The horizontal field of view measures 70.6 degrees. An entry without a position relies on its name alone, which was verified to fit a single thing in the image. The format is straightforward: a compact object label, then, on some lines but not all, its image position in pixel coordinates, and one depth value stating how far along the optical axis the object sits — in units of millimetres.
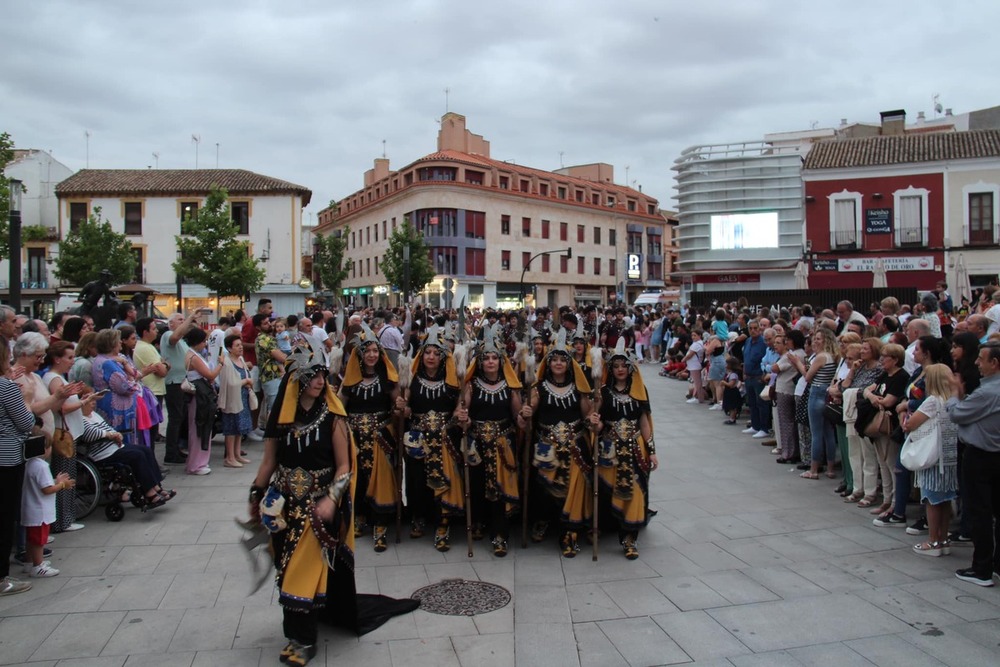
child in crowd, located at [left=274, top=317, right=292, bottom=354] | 11211
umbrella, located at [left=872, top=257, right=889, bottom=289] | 26078
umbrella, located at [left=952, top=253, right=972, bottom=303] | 21661
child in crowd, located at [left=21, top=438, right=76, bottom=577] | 5695
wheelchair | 7090
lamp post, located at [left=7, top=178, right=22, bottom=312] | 10195
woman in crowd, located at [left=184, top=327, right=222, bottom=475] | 9180
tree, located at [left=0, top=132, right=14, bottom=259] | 24594
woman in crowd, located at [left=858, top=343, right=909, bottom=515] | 7004
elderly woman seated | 7051
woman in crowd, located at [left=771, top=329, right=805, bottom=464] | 9664
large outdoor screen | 28750
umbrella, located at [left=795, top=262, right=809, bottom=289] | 30875
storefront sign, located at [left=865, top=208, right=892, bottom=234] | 30328
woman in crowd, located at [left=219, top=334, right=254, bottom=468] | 9531
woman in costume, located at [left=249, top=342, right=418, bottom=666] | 4414
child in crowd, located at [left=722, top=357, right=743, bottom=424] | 13195
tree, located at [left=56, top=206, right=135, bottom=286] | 35438
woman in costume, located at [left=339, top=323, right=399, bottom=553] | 6559
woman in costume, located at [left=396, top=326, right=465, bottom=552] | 6512
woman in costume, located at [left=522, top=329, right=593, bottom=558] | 6402
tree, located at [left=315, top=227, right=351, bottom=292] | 57156
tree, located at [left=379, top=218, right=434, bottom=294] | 43531
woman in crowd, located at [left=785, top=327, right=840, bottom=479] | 8828
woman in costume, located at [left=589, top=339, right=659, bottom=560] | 6367
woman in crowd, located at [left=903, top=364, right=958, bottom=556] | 6043
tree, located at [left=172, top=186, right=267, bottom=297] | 34156
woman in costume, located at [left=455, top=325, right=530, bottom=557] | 6469
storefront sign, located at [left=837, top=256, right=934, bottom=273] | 30156
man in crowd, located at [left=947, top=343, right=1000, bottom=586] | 5371
